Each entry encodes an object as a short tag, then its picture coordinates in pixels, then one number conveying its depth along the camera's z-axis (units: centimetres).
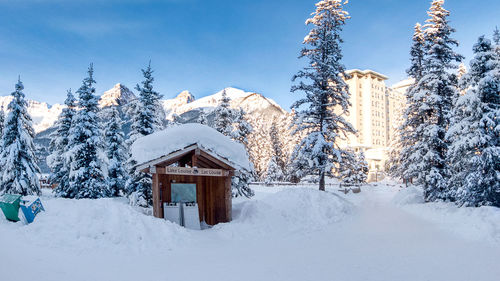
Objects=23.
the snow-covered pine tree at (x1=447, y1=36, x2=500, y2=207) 1504
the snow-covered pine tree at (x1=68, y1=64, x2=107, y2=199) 2112
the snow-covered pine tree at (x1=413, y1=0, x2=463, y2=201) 2080
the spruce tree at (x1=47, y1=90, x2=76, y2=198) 2432
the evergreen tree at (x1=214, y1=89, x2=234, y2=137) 2792
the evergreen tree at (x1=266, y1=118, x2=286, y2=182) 4716
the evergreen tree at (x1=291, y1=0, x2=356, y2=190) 2247
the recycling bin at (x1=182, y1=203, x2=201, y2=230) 1213
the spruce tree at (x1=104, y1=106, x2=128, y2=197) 2567
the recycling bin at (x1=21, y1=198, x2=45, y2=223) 922
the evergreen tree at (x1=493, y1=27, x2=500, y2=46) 1923
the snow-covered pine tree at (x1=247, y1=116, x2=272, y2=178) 5197
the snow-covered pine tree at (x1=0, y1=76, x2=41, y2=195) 2080
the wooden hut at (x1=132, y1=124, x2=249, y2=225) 1215
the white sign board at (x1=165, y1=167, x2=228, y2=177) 1223
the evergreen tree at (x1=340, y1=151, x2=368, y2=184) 4454
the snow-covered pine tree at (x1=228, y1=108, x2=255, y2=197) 2800
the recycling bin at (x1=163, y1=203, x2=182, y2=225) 1210
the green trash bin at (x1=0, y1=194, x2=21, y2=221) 960
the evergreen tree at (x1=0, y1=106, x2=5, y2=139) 3113
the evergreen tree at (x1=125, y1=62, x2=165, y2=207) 1856
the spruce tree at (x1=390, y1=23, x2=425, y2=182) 2183
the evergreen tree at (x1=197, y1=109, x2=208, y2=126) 2939
